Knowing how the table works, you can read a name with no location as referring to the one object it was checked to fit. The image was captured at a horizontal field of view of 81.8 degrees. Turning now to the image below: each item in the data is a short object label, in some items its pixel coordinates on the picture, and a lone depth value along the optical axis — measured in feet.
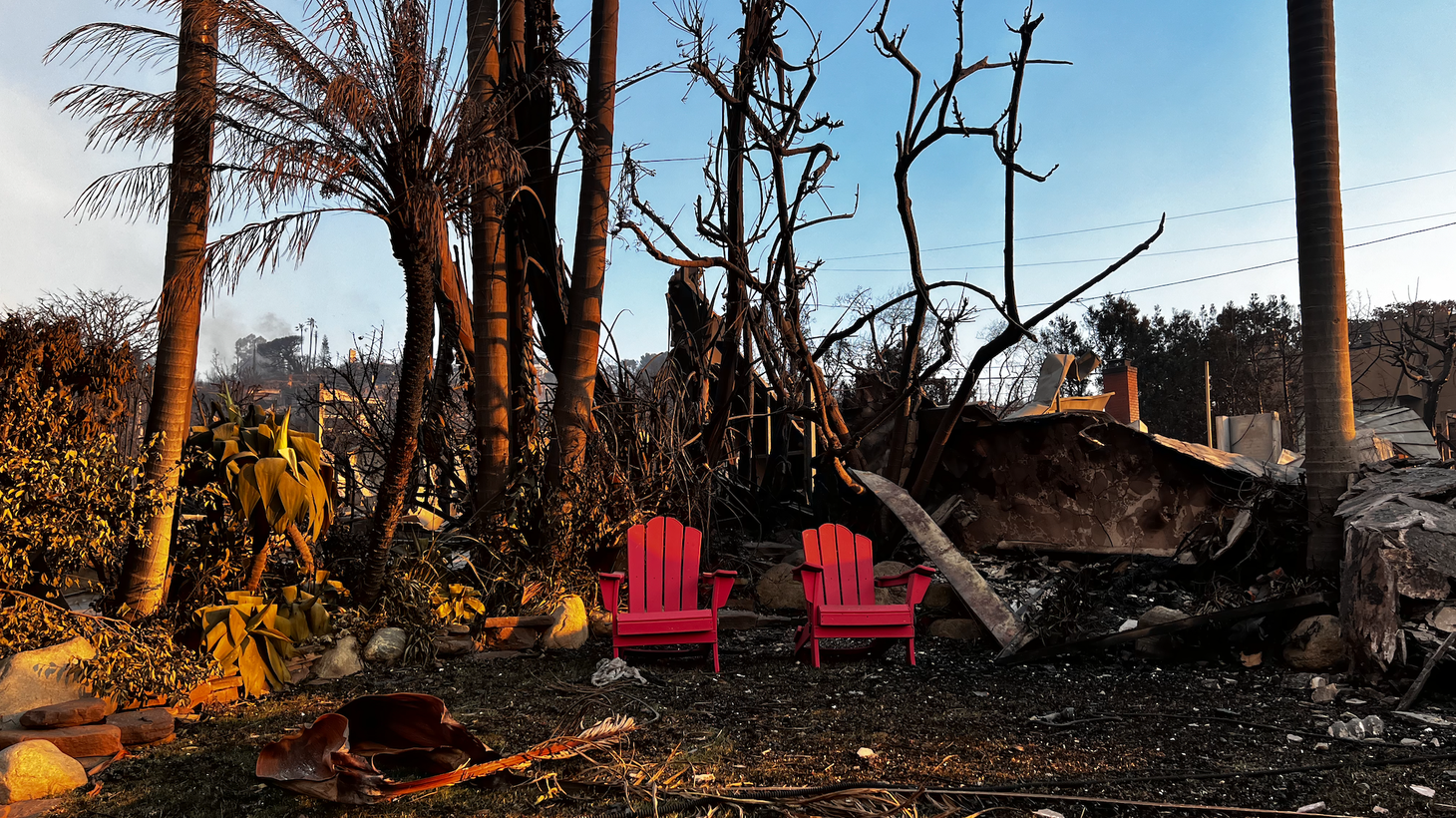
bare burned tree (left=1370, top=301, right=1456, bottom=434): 60.85
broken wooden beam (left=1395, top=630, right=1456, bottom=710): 11.14
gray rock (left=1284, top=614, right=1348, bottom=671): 13.02
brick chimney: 62.44
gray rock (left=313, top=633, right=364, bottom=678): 13.58
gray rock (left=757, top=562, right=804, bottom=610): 20.26
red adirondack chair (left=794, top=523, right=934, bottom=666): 14.51
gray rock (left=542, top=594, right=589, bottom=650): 15.93
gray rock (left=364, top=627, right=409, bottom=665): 14.33
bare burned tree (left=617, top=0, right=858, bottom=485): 21.30
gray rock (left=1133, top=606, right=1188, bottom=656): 14.38
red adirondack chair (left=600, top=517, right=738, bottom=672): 14.88
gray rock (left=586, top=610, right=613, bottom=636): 16.96
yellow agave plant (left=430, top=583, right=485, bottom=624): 15.53
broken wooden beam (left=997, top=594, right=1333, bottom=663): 13.76
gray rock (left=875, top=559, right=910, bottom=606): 19.27
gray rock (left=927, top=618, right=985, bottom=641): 16.92
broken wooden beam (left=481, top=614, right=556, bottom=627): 15.58
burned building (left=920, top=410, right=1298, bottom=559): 23.12
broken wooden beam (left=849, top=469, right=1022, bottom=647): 15.55
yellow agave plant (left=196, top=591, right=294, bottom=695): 12.17
